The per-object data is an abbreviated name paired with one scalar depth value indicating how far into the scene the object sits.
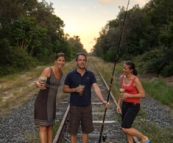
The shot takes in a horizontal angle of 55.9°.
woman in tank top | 2.93
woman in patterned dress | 2.72
